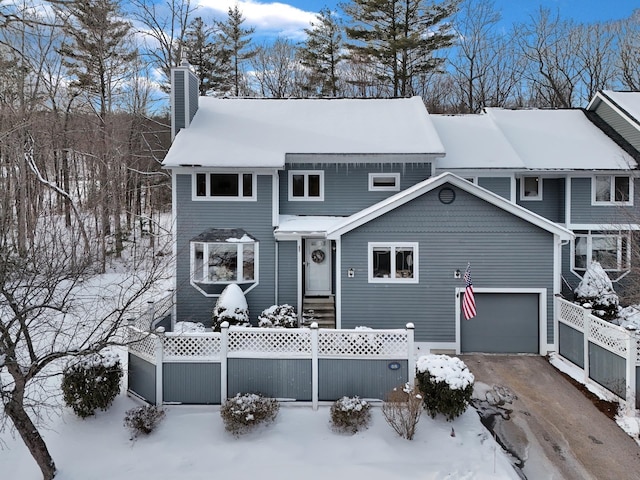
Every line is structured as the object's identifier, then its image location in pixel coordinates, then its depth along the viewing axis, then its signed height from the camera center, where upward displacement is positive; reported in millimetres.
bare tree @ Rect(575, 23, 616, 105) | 29109 +12326
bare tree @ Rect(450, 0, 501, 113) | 30719 +13008
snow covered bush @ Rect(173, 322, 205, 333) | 12762 -2718
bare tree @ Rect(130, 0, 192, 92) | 22802 +10824
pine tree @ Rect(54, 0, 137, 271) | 23328 +9897
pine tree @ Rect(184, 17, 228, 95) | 27172 +11731
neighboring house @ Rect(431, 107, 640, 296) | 15680 +2193
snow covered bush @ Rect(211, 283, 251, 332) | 12859 -2202
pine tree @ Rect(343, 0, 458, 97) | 27172 +13007
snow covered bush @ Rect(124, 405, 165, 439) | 8469 -3616
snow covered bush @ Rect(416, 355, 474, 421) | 8703 -3018
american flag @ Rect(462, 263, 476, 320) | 11562 -1753
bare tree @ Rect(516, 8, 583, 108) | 29891 +12585
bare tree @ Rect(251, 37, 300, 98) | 31203 +12257
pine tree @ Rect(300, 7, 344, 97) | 29766 +12792
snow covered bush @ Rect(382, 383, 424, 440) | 8242 -3411
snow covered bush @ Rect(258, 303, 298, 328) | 12467 -2392
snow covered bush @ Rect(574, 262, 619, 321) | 12719 -1695
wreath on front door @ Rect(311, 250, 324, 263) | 15586 -678
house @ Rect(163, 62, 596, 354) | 12742 +515
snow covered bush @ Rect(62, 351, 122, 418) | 8750 -2987
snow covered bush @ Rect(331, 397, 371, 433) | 8602 -3569
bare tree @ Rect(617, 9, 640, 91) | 27906 +12090
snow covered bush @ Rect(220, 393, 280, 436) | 8484 -3491
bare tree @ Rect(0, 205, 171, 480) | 6547 -1022
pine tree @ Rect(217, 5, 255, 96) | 29297 +13114
